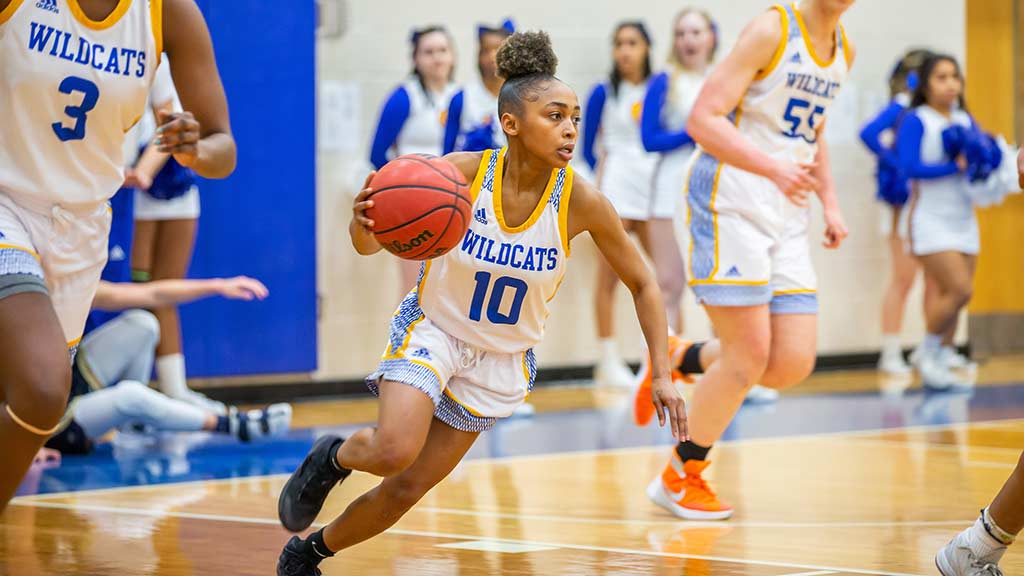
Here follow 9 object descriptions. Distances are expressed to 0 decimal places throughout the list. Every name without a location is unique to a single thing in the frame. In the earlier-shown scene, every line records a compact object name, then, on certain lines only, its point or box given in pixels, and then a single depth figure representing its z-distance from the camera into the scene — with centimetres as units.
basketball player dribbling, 757
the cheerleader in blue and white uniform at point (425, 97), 1717
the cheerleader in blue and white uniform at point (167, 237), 1516
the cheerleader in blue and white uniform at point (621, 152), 1895
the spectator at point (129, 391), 1266
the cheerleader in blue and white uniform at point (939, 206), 1878
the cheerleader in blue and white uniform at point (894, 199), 2052
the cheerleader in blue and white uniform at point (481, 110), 1577
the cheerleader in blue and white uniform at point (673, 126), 1798
